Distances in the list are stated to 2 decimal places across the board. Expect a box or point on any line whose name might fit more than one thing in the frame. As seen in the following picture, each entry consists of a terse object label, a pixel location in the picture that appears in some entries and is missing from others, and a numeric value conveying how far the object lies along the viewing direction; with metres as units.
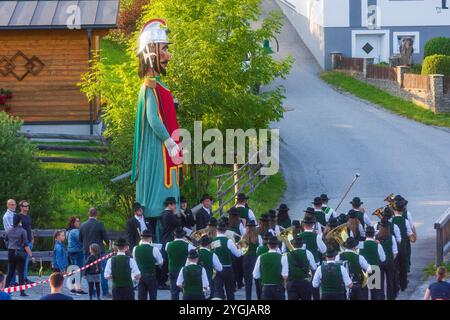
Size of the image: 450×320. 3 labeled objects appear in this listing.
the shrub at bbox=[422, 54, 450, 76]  44.34
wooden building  34.06
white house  54.81
